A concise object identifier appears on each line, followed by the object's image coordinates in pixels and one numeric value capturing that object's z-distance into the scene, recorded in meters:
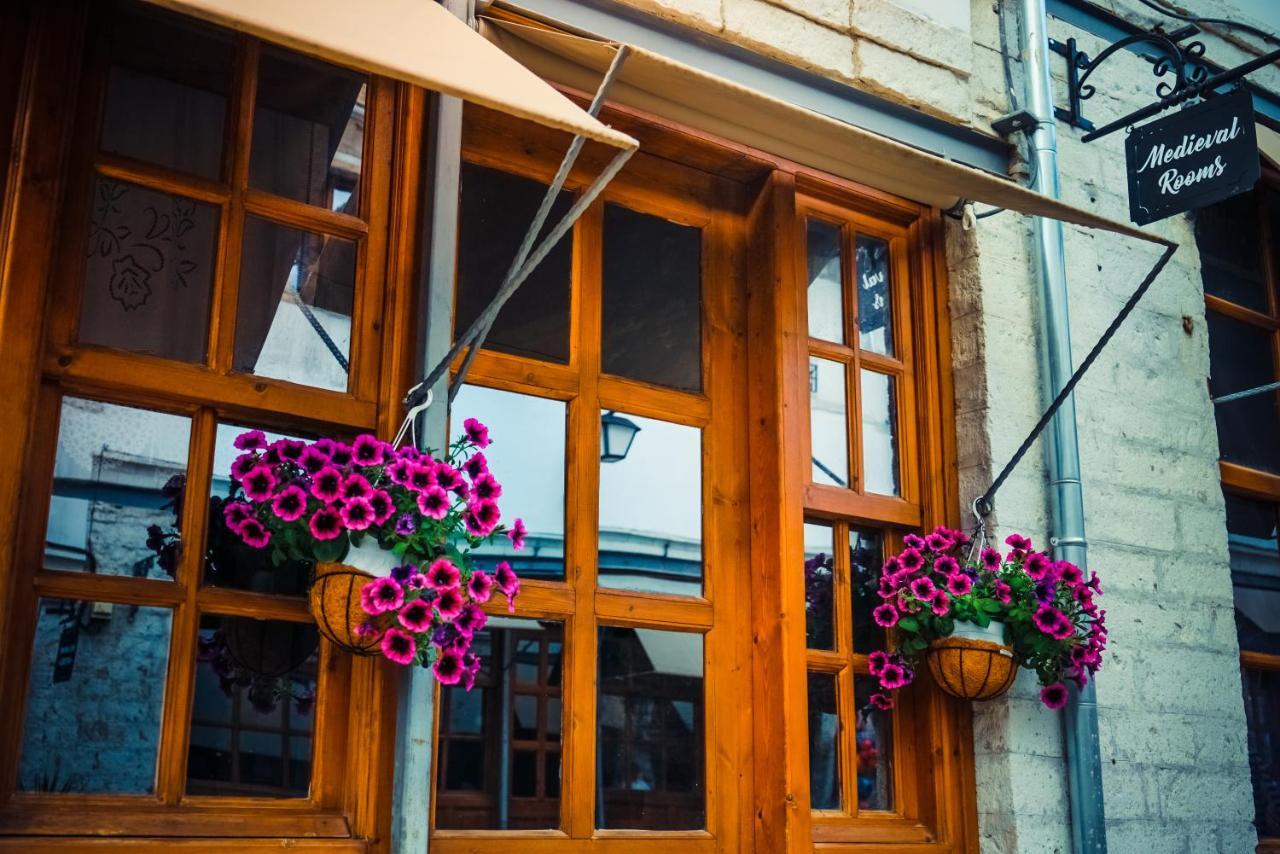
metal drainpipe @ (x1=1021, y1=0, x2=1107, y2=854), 3.47
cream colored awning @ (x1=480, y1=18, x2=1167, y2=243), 2.86
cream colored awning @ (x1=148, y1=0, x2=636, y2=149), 2.03
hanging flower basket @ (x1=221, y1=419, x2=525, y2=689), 2.47
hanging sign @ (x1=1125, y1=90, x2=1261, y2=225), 3.67
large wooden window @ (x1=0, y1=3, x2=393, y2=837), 2.46
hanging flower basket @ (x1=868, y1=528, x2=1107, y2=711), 3.33
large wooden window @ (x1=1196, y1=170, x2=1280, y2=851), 4.30
